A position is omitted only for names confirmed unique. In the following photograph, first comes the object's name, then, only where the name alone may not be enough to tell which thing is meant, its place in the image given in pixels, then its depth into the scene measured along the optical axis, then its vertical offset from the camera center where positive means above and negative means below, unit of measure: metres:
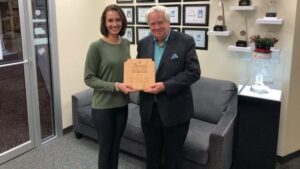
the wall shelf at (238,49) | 2.76 -0.16
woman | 1.97 -0.31
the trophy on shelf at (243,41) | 2.81 -0.09
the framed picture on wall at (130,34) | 3.72 -0.02
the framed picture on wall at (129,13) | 3.66 +0.25
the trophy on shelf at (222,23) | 2.91 +0.09
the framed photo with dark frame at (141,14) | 3.53 +0.23
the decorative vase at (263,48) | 2.55 -0.14
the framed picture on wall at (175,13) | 3.27 +0.21
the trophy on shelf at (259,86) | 2.59 -0.49
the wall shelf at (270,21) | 2.55 +0.10
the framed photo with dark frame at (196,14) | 3.08 +0.19
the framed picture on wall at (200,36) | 3.14 -0.04
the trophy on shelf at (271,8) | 2.64 +0.22
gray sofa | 2.37 -0.88
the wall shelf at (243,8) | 2.69 +0.22
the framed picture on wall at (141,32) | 3.58 +0.01
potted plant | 2.55 -0.10
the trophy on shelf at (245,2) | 2.72 +0.27
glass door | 2.82 -0.52
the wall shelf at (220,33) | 2.86 -0.01
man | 1.87 -0.31
